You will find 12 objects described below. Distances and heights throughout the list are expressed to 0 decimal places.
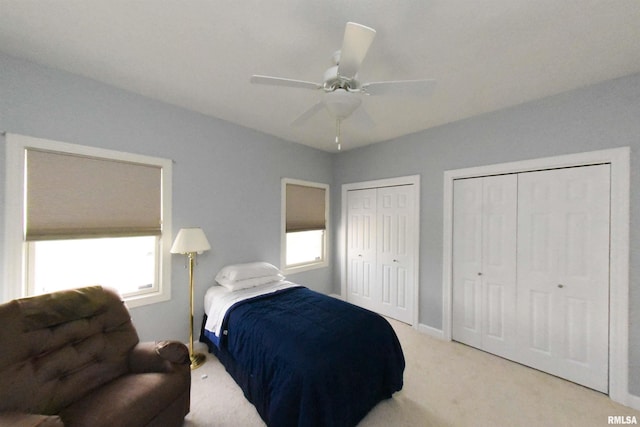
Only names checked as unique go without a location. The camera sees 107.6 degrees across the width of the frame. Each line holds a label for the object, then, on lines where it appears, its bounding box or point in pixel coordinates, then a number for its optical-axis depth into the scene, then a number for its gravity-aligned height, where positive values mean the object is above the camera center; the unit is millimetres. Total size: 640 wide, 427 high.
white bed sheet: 2307 -909
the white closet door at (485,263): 2494 -552
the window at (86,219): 1790 -77
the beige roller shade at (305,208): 3607 +71
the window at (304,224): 3572 -197
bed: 1461 -1042
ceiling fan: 1349 +789
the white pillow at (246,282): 2594 -817
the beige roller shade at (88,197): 1833 +118
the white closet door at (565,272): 2037 -542
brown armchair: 1257 -976
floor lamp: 2287 -352
